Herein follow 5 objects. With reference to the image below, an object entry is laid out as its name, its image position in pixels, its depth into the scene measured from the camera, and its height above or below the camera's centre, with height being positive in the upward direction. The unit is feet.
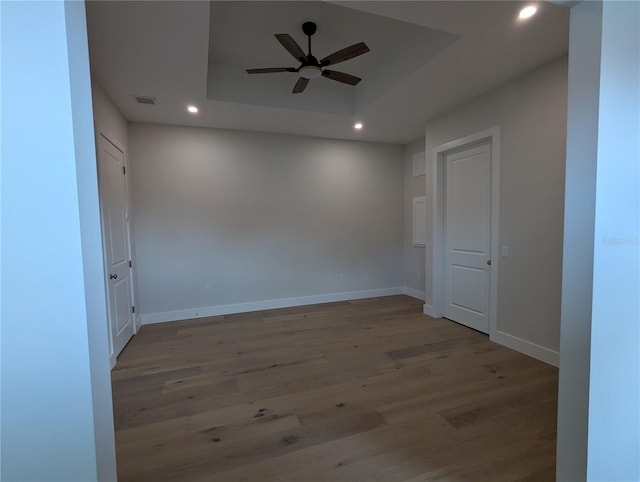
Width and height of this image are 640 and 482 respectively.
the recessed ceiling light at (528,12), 6.50 +4.74
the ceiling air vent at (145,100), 10.30 +4.59
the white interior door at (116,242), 9.52 -0.60
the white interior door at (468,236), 11.32 -0.72
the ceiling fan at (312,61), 7.77 +4.72
